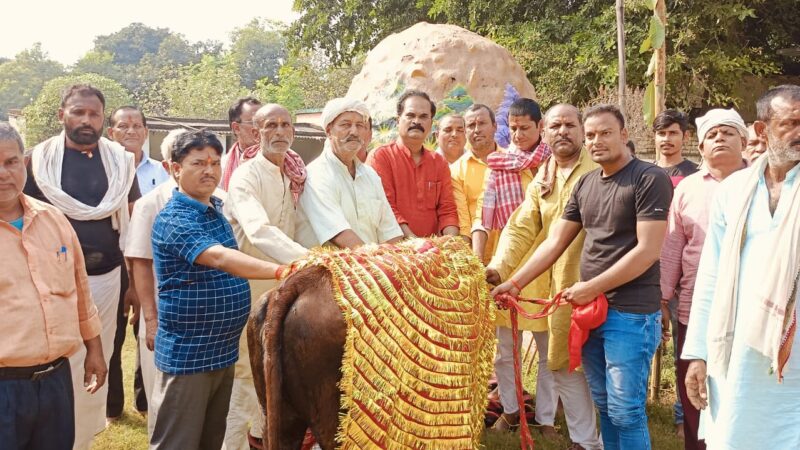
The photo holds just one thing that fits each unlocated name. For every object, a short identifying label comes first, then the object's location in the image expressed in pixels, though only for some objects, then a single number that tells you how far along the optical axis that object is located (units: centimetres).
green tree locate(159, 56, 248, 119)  3906
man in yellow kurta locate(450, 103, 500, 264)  525
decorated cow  257
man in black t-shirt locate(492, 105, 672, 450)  339
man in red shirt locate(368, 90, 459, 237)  484
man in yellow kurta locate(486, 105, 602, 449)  406
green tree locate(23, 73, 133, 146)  2987
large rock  831
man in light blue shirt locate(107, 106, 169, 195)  579
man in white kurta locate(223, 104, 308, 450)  388
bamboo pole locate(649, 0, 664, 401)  699
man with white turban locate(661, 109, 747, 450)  430
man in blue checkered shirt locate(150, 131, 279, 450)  321
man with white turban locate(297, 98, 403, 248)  386
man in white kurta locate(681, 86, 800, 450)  257
